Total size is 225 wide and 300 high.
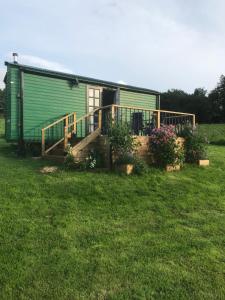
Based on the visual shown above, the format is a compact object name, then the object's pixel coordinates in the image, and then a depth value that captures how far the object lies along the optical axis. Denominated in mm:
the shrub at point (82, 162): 5662
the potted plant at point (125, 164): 5463
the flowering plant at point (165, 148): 6057
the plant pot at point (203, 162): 6614
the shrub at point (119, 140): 5688
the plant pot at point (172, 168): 6011
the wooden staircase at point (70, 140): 6067
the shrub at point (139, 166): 5488
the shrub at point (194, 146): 6732
